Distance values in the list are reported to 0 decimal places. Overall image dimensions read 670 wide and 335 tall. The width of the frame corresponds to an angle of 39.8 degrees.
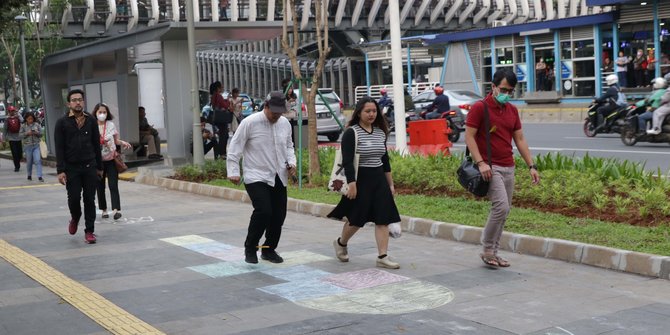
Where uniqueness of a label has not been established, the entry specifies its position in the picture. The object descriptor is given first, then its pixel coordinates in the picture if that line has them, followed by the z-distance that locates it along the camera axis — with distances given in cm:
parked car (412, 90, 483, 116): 2786
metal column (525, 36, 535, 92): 3775
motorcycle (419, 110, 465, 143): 2414
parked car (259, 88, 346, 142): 2711
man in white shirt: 897
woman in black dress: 872
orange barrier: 1725
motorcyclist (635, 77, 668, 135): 1975
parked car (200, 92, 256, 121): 3291
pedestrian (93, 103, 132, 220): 1280
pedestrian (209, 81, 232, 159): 2041
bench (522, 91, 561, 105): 3566
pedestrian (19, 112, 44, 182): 2134
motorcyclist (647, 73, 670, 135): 1911
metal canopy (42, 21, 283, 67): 1889
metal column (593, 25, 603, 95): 3456
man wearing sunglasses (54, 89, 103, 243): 1095
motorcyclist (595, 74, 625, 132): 2239
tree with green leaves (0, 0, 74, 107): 4344
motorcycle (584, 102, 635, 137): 2188
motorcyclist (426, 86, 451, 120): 2405
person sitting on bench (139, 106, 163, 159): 2370
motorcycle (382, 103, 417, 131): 2837
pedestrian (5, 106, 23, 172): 2394
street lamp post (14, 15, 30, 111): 3705
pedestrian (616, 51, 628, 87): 3312
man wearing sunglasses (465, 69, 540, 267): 830
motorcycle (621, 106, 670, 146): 1930
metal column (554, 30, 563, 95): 3625
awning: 3431
